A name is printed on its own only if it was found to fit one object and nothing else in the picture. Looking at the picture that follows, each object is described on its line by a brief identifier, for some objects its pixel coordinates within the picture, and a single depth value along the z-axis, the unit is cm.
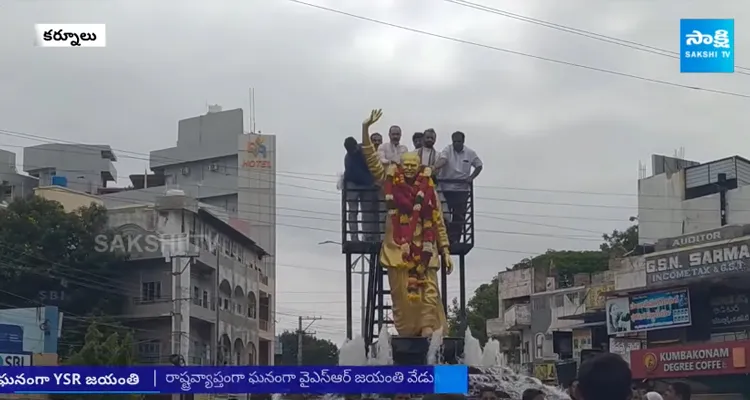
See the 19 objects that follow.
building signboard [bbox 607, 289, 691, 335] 3497
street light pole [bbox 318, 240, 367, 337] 2413
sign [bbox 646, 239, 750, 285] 3195
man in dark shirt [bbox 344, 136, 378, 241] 2298
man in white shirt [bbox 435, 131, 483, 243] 2344
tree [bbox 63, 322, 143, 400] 2813
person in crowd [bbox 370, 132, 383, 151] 2303
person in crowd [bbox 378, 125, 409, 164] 2300
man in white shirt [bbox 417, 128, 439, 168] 2320
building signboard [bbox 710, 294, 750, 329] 3341
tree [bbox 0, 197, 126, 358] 4256
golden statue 2192
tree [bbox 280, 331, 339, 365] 6775
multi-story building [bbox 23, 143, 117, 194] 5284
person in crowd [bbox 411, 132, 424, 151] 2348
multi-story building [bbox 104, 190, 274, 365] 4481
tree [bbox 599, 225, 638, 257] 5294
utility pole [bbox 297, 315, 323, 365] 5303
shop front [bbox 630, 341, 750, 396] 3097
